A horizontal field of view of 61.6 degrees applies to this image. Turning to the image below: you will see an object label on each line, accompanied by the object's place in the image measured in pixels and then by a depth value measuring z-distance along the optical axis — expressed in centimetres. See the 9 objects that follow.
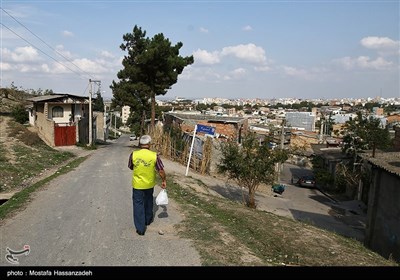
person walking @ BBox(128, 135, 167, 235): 612
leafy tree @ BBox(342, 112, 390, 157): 2782
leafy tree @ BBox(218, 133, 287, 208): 1324
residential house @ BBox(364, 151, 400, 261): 1117
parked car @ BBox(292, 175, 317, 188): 3266
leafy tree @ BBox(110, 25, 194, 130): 2786
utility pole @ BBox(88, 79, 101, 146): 2964
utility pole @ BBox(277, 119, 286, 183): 2923
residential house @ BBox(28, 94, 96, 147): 2784
